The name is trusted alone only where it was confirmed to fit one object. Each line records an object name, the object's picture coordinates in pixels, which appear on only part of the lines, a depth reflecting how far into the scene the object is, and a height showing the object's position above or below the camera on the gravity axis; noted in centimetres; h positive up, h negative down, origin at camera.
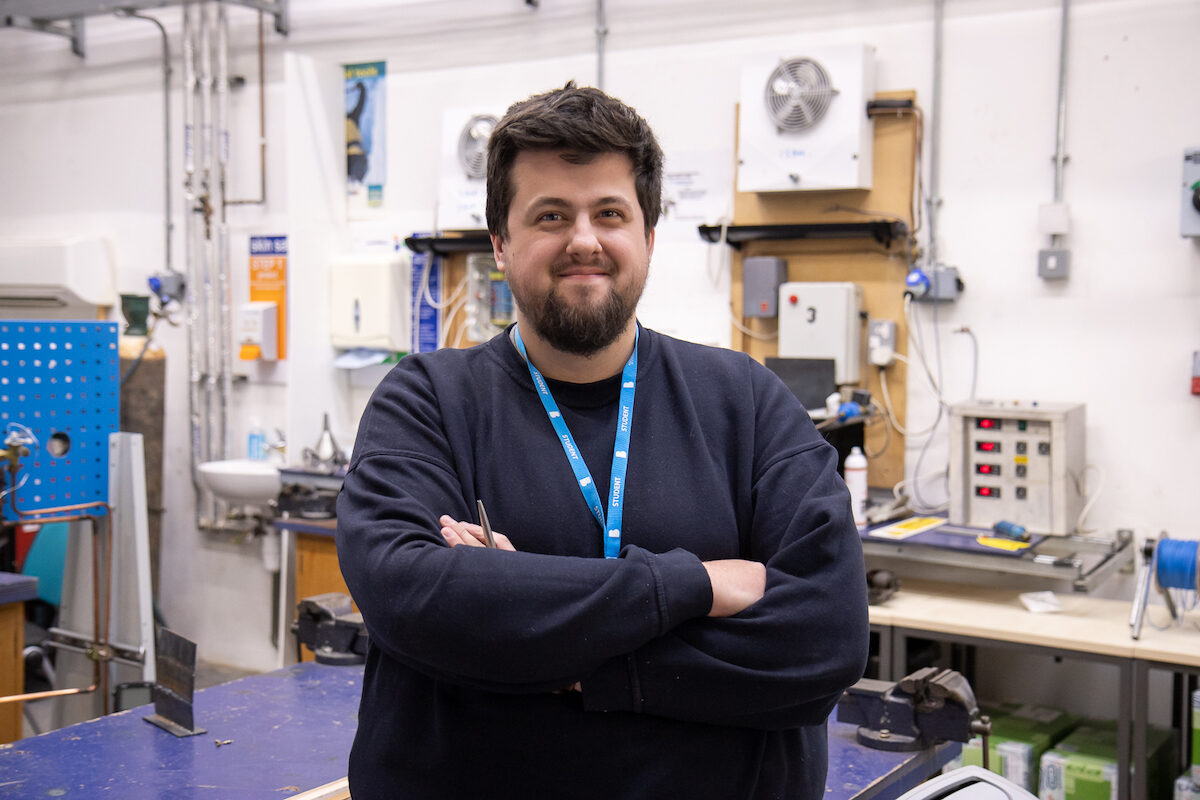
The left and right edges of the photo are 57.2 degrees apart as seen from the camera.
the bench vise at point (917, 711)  181 -59
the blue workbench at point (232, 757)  164 -65
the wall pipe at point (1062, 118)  337 +74
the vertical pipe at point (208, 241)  488 +48
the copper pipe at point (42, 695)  257 -87
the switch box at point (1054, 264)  337 +29
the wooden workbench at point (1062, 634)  271 -71
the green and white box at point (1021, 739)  294 -106
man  120 -22
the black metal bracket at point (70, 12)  468 +149
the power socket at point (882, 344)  363 +4
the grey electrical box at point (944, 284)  351 +24
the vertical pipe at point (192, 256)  490 +42
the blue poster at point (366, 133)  467 +93
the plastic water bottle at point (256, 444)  476 -41
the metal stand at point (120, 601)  316 -74
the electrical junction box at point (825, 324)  358 +11
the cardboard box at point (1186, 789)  273 -107
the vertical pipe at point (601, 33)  411 +120
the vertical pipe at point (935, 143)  356 +70
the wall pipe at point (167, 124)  502 +103
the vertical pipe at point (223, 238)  486 +49
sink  444 -53
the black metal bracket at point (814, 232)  354 +41
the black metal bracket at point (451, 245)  422 +42
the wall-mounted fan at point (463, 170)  417 +70
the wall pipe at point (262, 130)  479 +96
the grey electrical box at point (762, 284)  376 +25
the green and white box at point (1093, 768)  285 -108
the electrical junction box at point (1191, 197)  308 +46
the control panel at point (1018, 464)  315 -31
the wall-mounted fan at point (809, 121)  351 +76
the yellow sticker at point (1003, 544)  303 -52
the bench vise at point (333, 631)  224 -57
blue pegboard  300 -15
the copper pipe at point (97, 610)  311 -75
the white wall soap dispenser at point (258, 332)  462 +8
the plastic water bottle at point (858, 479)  343 -38
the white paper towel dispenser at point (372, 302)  452 +20
